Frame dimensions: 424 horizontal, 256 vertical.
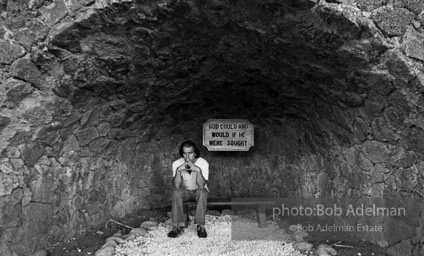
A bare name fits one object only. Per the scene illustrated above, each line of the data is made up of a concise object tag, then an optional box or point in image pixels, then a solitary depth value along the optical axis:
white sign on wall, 5.00
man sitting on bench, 3.86
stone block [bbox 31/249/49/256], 3.01
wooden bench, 4.19
